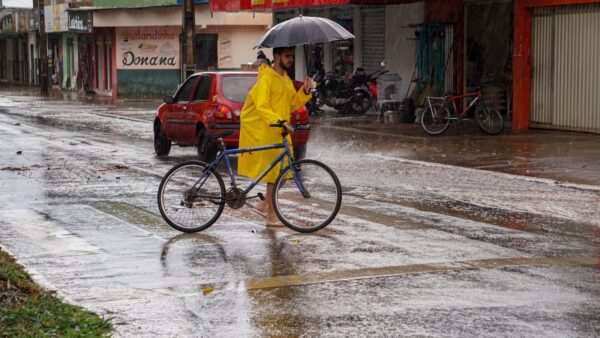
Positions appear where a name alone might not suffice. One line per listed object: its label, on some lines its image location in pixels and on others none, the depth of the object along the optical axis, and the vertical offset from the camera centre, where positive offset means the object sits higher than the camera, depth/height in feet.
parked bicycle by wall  71.72 -2.79
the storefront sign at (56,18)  195.83 +10.69
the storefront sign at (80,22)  178.29 +8.89
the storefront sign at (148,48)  166.30 +4.26
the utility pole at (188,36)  91.61 +3.25
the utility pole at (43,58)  180.45 +3.04
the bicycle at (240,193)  35.53 -3.82
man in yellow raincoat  36.68 -1.29
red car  56.03 -1.91
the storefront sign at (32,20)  219.32 +11.33
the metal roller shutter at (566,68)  68.08 +0.28
